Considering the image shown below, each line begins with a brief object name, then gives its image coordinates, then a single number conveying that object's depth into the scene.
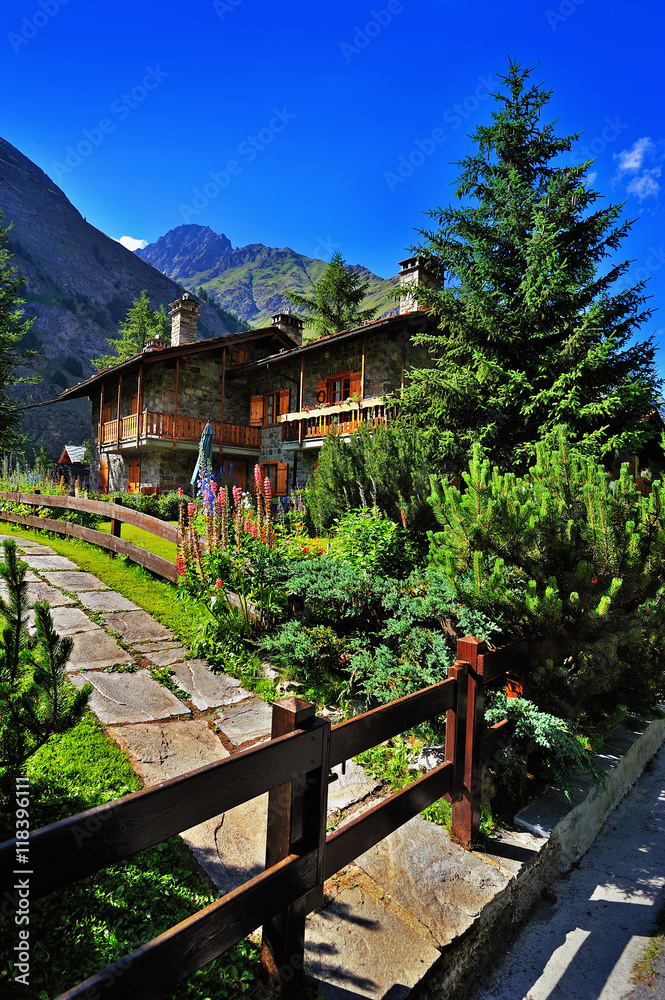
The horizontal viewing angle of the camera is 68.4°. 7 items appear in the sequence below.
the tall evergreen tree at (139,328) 36.94
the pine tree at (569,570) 2.91
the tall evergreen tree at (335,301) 25.64
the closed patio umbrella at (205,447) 10.44
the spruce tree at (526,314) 6.67
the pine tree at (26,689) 1.40
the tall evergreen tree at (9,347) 15.23
